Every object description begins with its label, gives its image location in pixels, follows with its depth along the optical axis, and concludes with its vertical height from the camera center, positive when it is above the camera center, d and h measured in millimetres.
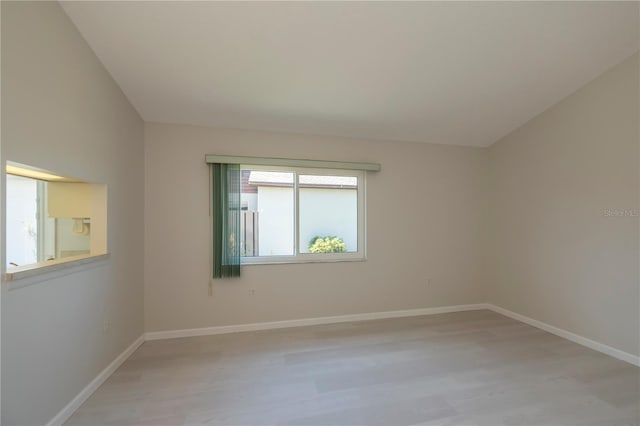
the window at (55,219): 2057 -7
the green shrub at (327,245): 3365 -363
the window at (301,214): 3158 +36
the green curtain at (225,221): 2957 -43
